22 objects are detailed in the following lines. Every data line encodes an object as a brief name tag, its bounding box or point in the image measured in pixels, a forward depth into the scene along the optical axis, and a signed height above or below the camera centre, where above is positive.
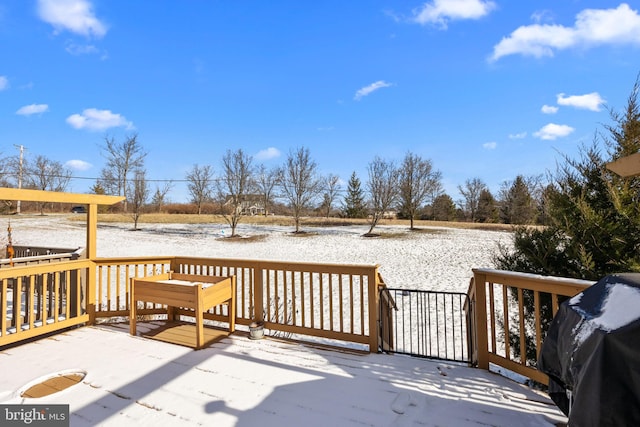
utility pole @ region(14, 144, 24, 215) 21.29 +4.15
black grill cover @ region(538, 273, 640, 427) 1.02 -0.52
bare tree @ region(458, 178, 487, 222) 31.20 +2.59
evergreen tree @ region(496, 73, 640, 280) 3.18 -0.01
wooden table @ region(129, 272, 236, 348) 3.14 -0.84
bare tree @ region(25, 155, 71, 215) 23.23 +3.55
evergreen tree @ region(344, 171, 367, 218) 31.34 +1.57
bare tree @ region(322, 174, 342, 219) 25.47 +2.44
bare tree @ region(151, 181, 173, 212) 28.00 +2.35
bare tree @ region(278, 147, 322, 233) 19.69 +2.55
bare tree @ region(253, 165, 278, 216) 20.86 +2.63
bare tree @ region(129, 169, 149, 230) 20.20 +2.03
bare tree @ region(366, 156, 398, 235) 19.23 +2.08
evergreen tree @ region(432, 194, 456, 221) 31.25 +0.89
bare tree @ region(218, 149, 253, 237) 18.69 +2.47
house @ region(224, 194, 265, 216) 18.95 +1.10
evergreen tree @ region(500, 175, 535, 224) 22.32 +1.77
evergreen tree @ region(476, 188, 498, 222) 29.48 +0.94
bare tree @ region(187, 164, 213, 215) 25.59 +3.32
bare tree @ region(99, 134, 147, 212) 23.75 +4.44
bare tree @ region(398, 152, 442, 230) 20.62 +2.51
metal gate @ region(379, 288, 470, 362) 3.44 -2.13
